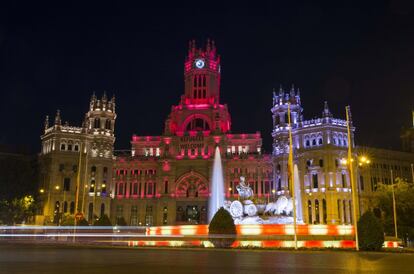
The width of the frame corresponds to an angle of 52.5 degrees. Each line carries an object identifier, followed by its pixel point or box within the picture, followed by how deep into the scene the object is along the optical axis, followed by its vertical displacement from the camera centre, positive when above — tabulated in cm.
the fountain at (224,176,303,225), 4806 +117
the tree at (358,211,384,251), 3050 -83
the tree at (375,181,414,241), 5038 +179
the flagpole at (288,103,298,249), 3811 +454
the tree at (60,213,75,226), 5978 -6
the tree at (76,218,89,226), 5591 -18
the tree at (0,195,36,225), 8212 +221
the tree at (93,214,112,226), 5984 -4
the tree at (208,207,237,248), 3625 -43
